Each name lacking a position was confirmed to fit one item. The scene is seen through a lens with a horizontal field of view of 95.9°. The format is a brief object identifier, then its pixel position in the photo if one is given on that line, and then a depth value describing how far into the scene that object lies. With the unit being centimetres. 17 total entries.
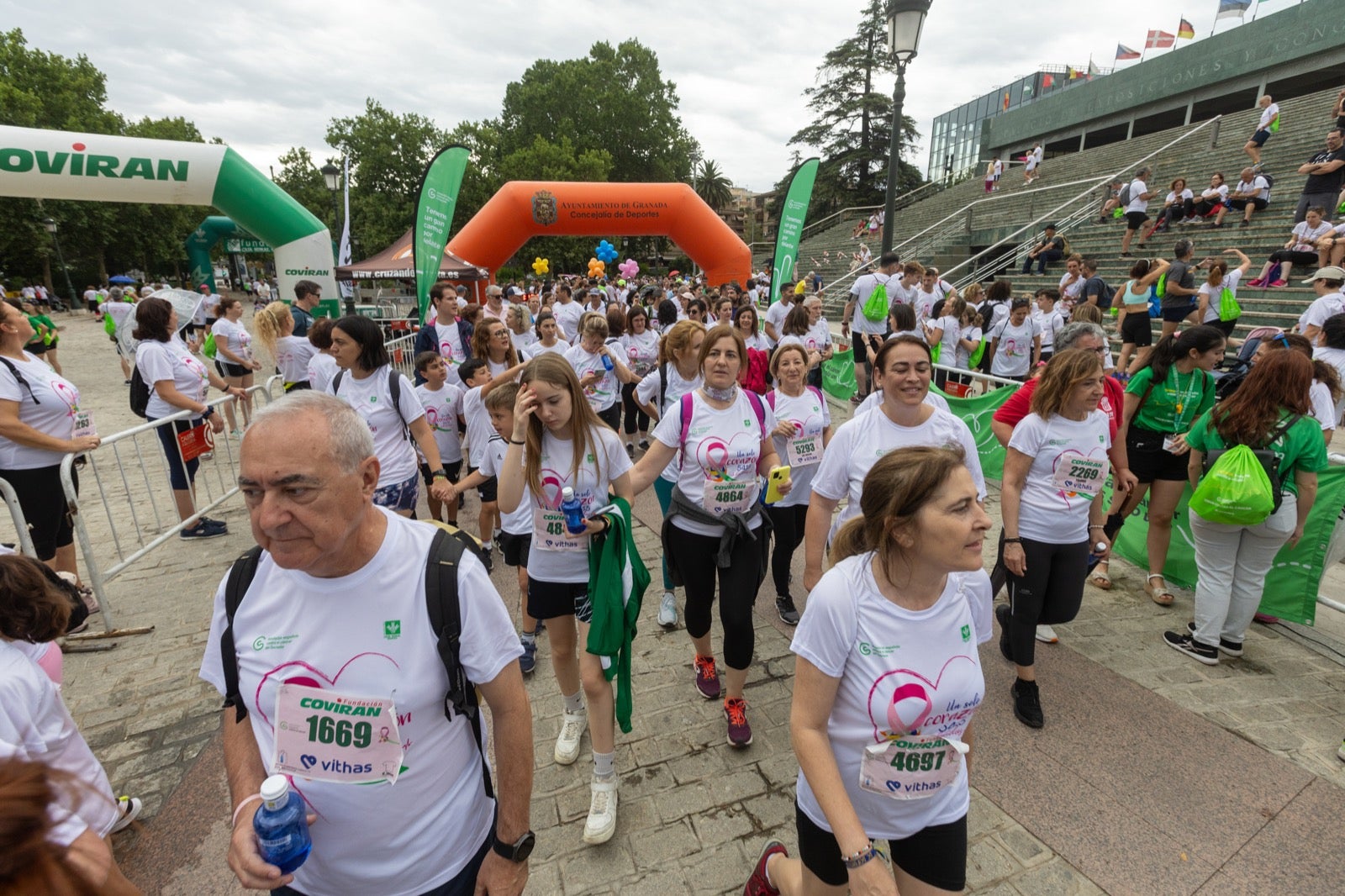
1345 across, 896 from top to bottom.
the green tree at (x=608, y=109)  4378
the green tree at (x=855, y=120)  4369
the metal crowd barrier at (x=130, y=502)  401
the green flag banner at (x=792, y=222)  1209
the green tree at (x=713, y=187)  6512
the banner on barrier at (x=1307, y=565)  371
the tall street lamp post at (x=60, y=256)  2934
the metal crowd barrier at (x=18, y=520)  351
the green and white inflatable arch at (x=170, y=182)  994
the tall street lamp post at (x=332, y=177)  1600
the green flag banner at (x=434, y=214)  1063
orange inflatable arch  1742
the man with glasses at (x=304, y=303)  802
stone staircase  1144
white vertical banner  1432
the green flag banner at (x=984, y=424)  635
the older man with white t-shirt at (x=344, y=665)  128
